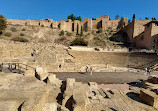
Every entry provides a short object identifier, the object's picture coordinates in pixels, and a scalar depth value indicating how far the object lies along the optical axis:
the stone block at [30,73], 4.46
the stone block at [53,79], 4.16
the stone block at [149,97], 2.80
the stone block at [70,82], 3.79
